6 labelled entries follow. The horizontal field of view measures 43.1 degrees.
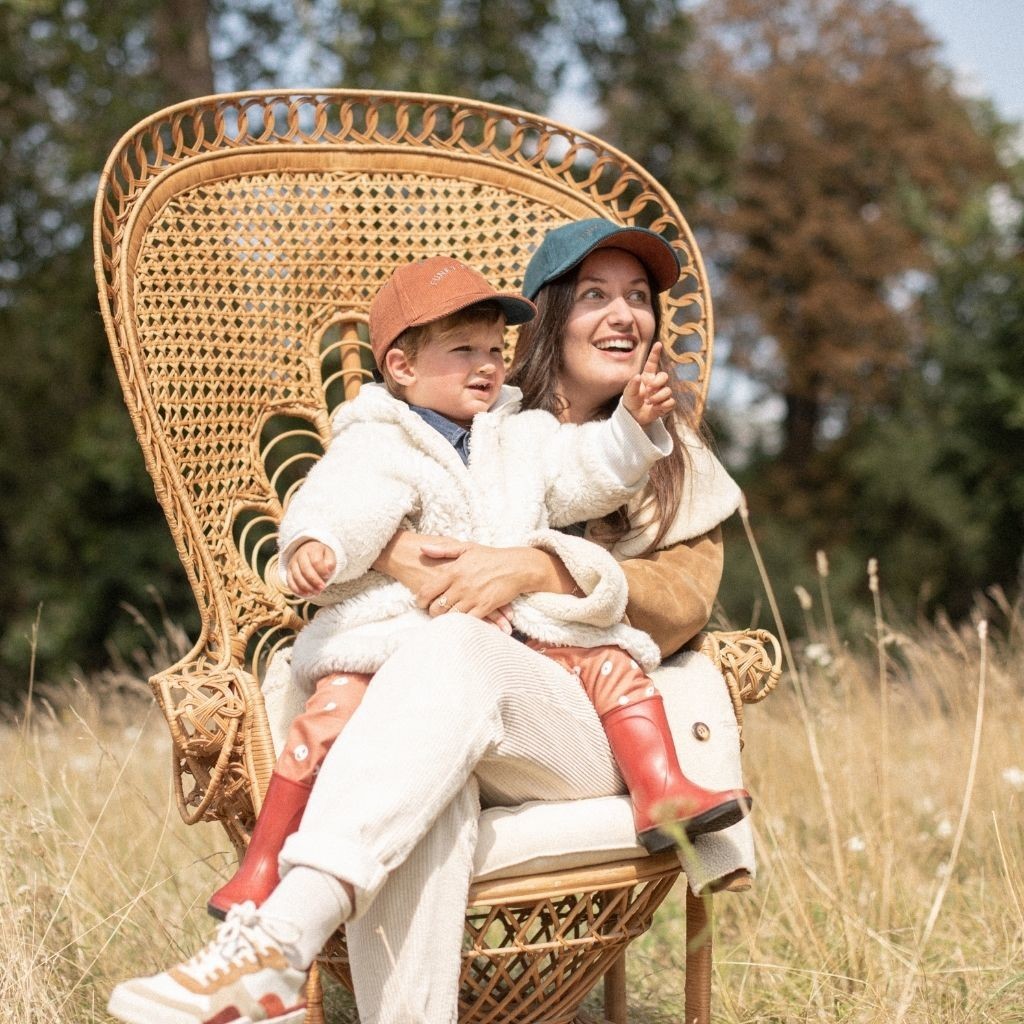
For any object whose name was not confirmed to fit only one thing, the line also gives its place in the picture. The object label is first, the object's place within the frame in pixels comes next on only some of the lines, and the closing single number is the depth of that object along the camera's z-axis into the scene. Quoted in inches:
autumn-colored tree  586.6
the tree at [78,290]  317.4
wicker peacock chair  82.4
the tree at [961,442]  386.6
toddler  78.4
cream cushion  76.2
